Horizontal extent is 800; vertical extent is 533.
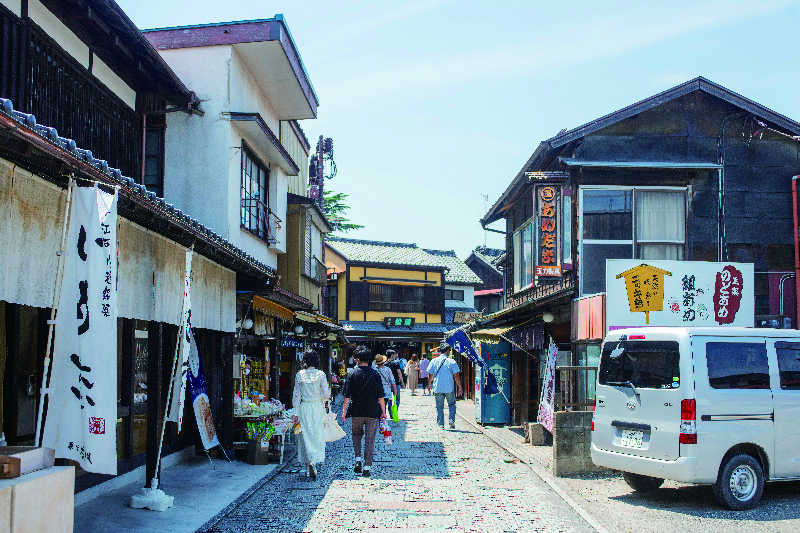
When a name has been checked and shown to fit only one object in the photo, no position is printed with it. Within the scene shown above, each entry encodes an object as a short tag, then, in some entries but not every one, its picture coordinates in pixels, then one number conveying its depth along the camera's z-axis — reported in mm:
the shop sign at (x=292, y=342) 19503
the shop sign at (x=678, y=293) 12469
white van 8578
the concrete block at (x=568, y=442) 11219
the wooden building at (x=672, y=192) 14891
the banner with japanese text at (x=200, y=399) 11055
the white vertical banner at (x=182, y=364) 8805
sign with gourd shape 12500
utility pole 28547
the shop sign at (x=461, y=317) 39338
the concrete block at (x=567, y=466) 11227
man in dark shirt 11055
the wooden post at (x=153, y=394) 8547
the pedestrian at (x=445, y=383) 18250
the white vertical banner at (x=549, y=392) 13672
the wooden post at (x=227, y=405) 13000
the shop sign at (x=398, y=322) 46281
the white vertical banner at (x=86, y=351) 5723
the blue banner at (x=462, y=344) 18078
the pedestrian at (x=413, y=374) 37188
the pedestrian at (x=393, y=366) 20672
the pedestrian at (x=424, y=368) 36288
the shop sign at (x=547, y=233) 14898
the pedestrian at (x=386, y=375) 13758
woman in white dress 10820
